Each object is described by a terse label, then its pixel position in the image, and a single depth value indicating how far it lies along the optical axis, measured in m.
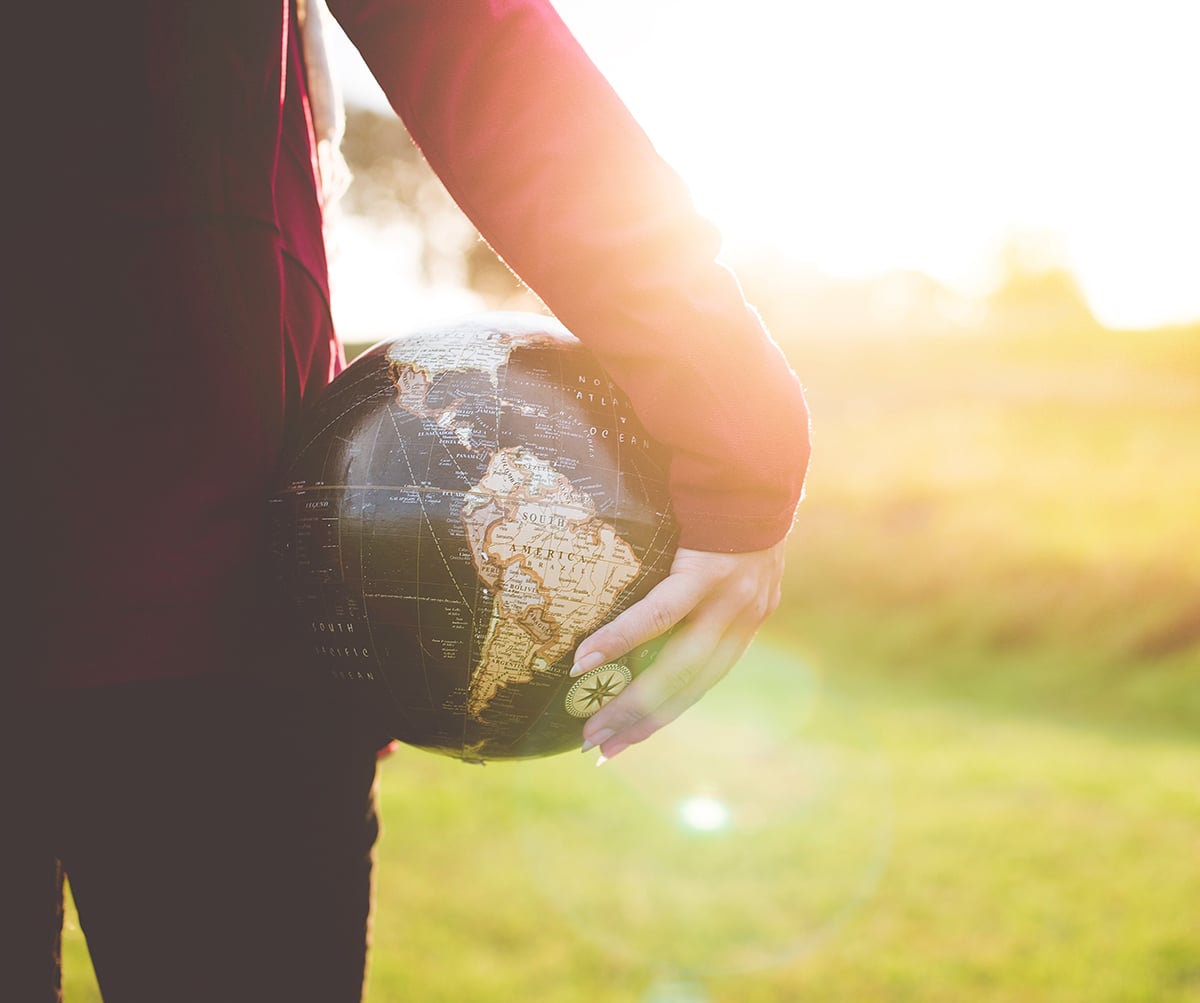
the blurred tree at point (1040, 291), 52.84
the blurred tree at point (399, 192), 23.83
